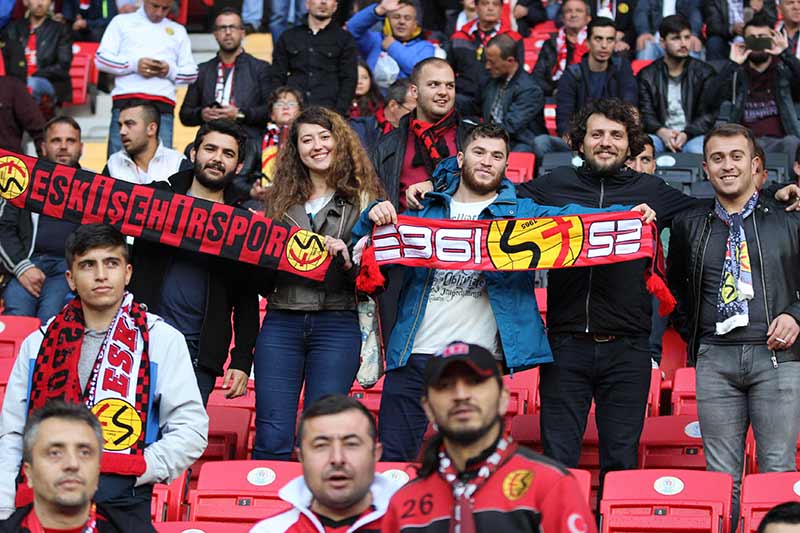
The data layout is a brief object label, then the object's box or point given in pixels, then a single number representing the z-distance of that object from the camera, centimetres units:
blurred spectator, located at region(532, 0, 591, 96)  1247
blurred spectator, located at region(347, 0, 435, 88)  1178
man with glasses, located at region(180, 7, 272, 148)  1180
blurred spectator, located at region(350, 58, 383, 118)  1204
